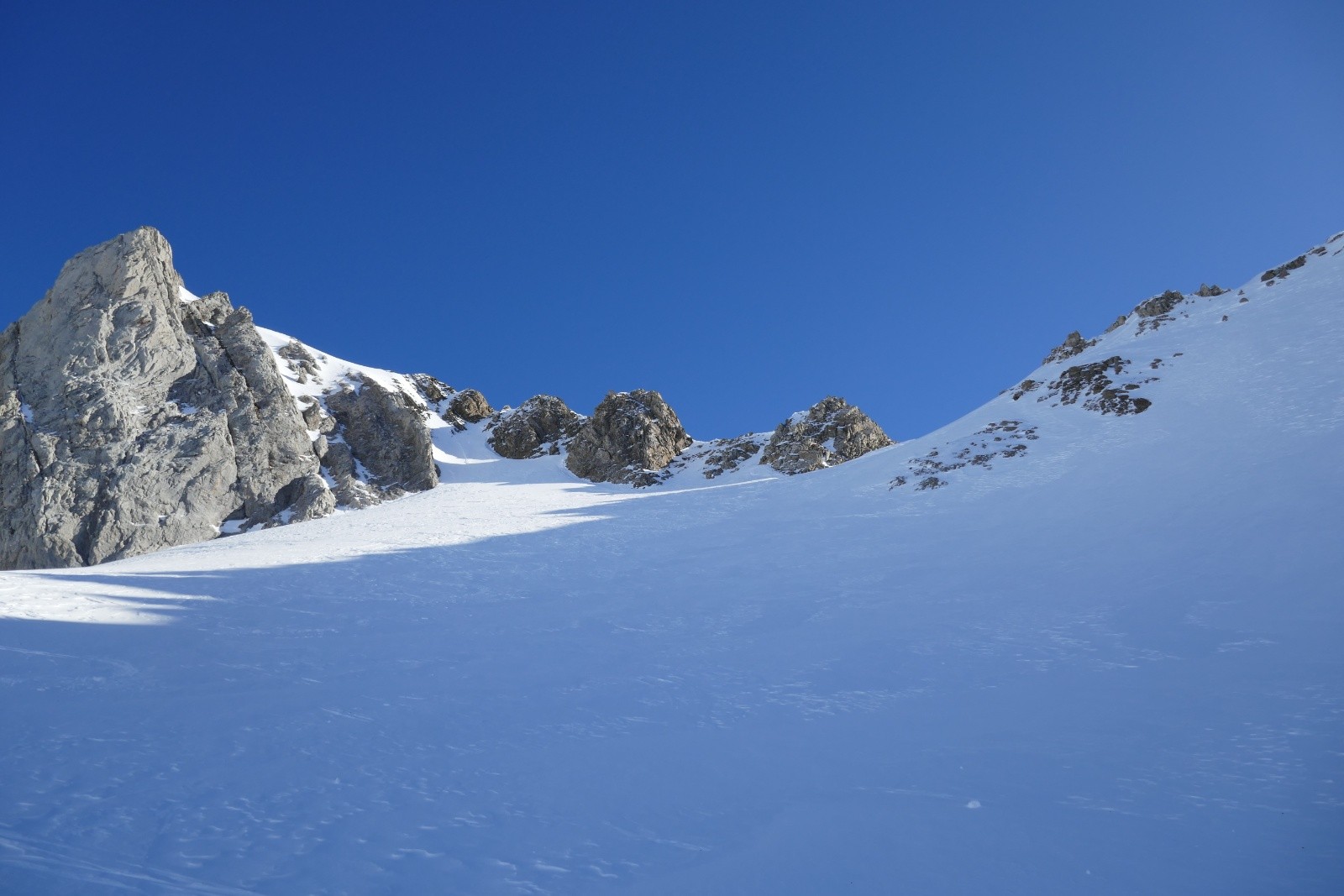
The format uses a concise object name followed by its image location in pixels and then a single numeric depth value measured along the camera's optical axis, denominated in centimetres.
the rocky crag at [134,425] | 3406
